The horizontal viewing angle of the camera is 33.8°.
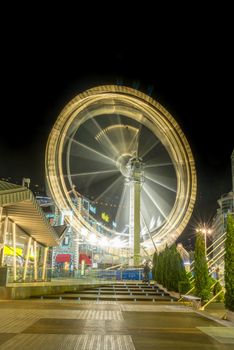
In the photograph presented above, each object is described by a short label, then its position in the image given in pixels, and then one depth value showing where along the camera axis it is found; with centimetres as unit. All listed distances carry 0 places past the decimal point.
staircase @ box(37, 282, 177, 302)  1293
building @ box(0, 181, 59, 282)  1107
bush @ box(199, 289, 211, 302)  1067
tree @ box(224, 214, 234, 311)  813
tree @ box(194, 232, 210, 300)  1076
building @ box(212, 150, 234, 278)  7072
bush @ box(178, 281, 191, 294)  1268
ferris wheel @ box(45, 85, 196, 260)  2553
